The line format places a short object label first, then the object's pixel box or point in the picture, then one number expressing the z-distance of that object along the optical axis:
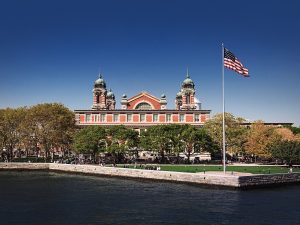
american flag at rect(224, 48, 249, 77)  49.00
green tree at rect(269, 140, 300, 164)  75.31
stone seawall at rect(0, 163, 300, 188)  53.84
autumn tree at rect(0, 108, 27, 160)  96.56
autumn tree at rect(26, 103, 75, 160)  96.50
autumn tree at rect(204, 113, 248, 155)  93.19
